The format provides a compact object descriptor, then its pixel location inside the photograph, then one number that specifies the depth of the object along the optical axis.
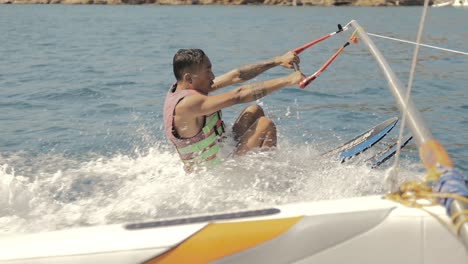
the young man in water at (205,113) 4.85
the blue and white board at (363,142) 5.92
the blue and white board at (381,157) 5.78
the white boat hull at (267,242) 3.00
